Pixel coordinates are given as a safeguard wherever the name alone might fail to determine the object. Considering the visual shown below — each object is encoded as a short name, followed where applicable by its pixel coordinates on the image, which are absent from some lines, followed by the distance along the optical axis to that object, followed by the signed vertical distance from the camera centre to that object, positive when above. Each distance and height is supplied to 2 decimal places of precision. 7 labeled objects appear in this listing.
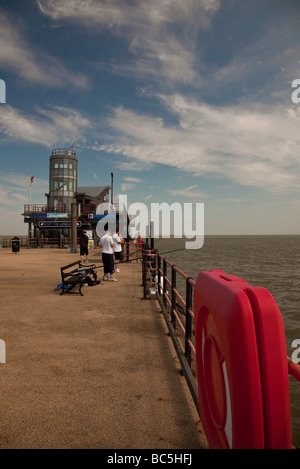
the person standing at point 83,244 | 16.40 -0.56
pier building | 35.88 +4.16
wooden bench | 8.57 -1.31
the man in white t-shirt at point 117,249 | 12.28 -0.66
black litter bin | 24.44 -0.99
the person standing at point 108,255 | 10.48 -0.74
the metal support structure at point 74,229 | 25.36 +0.37
